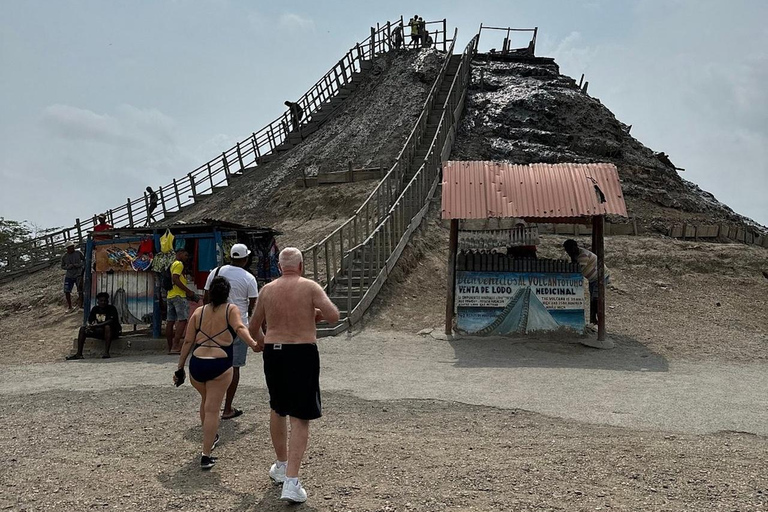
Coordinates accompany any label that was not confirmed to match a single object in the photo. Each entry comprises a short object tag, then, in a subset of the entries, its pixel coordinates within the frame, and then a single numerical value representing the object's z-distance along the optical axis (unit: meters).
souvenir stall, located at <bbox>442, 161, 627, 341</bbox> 10.86
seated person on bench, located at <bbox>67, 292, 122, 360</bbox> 10.75
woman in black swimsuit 4.86
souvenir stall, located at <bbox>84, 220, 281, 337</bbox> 10.53
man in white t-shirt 6.14
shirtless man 4.21
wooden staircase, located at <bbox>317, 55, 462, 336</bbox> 11.53
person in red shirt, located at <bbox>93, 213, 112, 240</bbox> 11.62
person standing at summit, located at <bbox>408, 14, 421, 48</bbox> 30.73
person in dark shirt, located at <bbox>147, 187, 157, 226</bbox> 24.95
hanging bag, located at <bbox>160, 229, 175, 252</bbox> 10.70
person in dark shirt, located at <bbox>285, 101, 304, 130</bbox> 28.29
